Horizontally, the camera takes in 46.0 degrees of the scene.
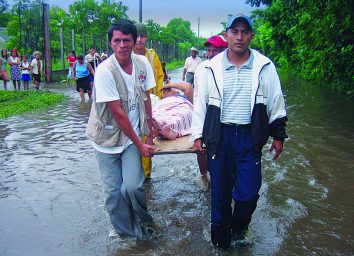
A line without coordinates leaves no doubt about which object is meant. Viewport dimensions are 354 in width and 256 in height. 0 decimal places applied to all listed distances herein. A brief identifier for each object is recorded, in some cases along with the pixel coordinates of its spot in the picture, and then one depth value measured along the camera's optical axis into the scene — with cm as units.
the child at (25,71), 1620
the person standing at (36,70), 1662
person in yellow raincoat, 517
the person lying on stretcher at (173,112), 470
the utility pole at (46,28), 1886
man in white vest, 354
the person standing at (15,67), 1528
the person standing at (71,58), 1953
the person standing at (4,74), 1481
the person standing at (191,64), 1330
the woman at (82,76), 1330
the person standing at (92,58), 1494
